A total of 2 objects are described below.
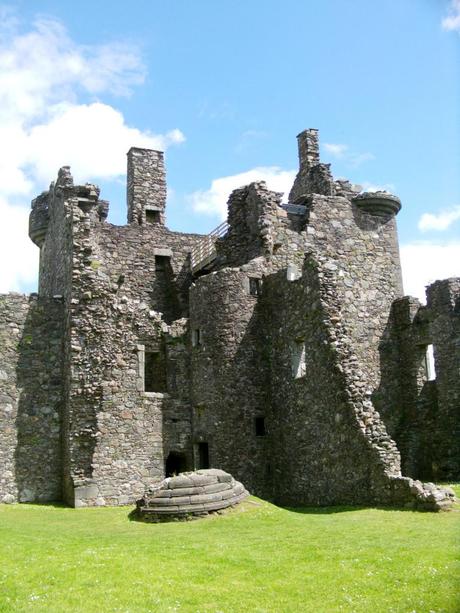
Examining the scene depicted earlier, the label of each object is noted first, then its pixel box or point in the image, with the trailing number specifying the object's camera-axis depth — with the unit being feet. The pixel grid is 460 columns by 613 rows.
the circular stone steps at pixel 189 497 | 57.77
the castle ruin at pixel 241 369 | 70.74
